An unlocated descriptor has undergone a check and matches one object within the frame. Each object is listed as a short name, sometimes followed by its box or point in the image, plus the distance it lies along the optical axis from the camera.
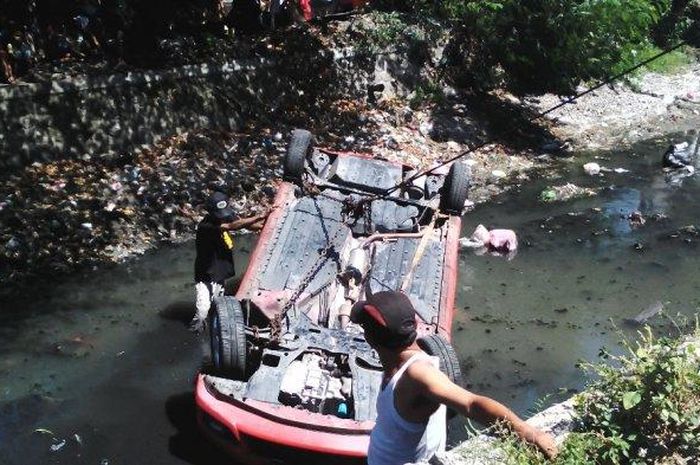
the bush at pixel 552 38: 12.95
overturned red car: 4.92
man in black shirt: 6.84
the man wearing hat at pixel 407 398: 2.72
